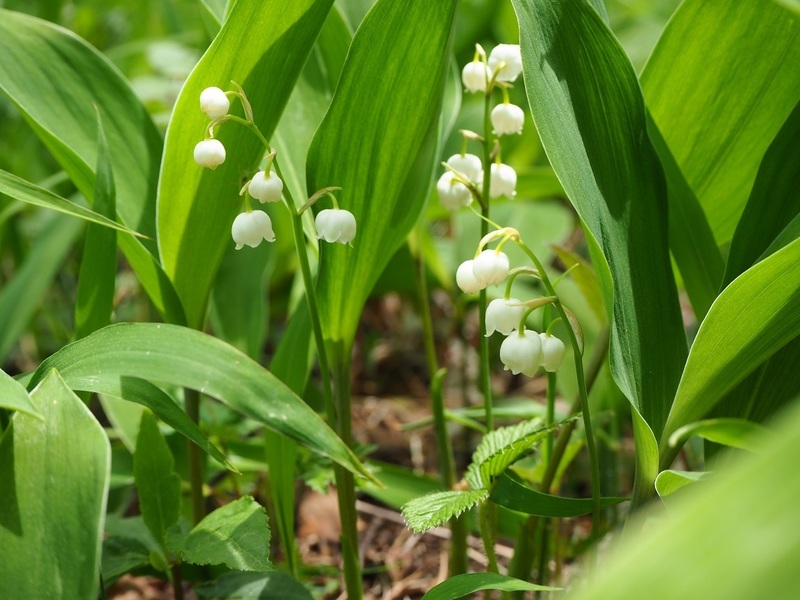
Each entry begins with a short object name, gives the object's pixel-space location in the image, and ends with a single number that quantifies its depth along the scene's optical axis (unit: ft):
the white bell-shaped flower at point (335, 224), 1.82
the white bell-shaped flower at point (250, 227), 1.83
